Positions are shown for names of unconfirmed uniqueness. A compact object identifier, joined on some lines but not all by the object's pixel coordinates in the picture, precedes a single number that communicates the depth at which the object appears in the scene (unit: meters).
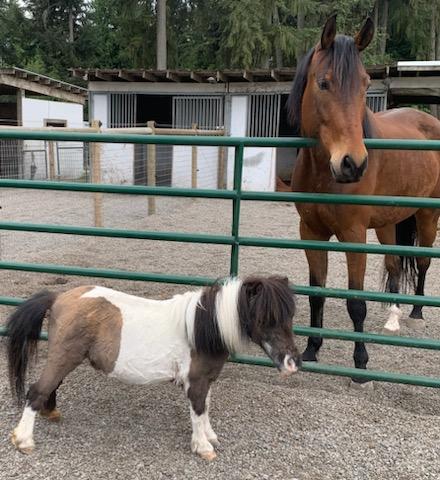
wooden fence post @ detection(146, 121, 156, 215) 8.58
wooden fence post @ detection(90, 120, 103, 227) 6.91
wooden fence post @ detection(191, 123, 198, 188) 10.60
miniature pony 2.00
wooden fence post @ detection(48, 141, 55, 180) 11.41
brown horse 2.38
